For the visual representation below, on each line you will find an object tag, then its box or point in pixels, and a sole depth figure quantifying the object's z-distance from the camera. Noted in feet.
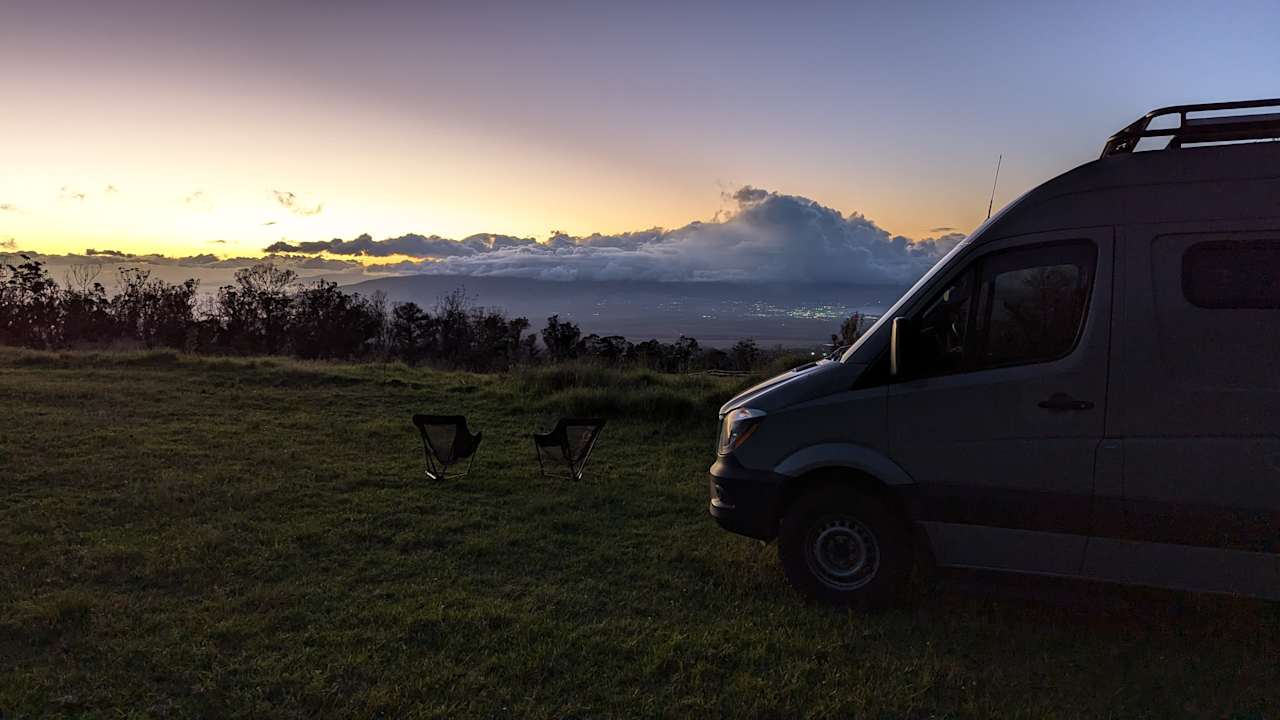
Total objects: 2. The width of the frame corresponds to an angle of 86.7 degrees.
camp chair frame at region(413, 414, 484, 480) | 26.11
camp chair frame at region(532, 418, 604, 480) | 26.84
